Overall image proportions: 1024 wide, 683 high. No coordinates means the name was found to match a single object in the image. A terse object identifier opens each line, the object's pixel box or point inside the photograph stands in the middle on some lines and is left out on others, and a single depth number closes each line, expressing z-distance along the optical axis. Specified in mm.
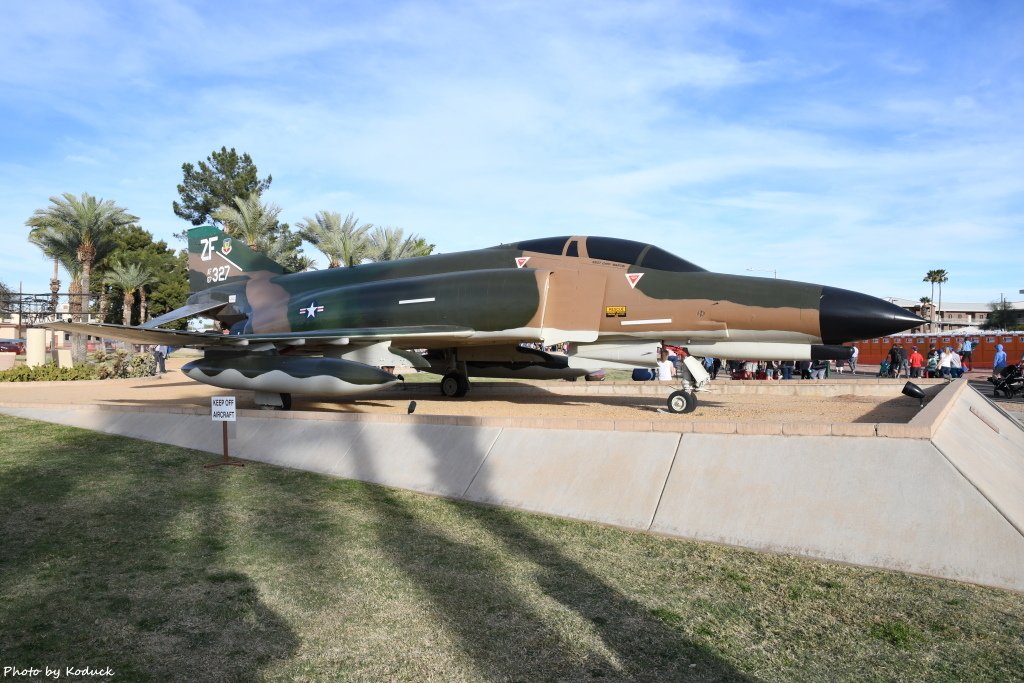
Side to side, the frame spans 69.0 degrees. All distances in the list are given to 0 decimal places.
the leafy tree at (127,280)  49500
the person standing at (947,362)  22125
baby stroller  20094
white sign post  8609
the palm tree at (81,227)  37781
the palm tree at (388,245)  39112
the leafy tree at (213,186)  63406
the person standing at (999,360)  25578
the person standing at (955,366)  22328
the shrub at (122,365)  25062
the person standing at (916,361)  24562
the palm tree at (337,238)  36375
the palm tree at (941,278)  97875
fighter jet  11273
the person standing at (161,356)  28438
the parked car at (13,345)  55531
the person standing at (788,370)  25366
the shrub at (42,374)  23984
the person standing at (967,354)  32312
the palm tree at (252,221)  36656
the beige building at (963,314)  116188
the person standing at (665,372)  18484
